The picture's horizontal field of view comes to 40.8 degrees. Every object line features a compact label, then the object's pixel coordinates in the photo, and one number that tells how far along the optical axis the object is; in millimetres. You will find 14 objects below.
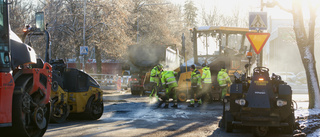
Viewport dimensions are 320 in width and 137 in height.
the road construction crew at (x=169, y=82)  16891
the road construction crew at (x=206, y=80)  18250
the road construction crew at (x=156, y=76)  18078
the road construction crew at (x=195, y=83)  17500
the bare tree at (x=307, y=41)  14719
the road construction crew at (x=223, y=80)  17875
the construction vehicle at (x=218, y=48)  20000
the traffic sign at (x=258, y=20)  13547
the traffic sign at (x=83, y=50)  27084
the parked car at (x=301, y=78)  41647
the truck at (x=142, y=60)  26188
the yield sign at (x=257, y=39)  13055
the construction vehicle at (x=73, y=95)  10602
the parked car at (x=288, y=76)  42281
